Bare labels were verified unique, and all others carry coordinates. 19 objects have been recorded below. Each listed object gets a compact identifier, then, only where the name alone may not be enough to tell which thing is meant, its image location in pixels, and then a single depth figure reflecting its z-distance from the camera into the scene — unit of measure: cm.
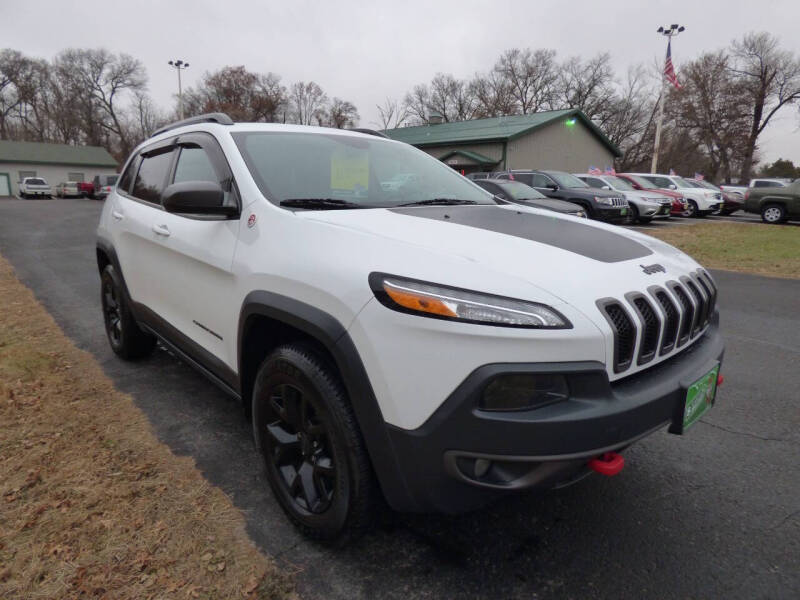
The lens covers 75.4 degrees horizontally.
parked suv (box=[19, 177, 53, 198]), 3825
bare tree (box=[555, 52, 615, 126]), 5266
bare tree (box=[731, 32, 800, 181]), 4284
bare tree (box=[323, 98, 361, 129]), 5675
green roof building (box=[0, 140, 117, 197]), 4828
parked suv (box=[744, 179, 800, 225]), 1686
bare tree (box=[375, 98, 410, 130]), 5925
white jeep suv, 155
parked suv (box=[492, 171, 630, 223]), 1450
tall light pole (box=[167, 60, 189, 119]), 3397
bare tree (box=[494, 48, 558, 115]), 5431
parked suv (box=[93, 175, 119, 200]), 3022
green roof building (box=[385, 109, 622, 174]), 2792
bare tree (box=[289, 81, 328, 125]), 6006
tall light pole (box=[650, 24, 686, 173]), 2656
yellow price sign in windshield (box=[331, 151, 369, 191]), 267
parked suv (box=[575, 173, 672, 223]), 1609
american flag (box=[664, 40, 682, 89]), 2333
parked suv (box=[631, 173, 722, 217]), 1962
